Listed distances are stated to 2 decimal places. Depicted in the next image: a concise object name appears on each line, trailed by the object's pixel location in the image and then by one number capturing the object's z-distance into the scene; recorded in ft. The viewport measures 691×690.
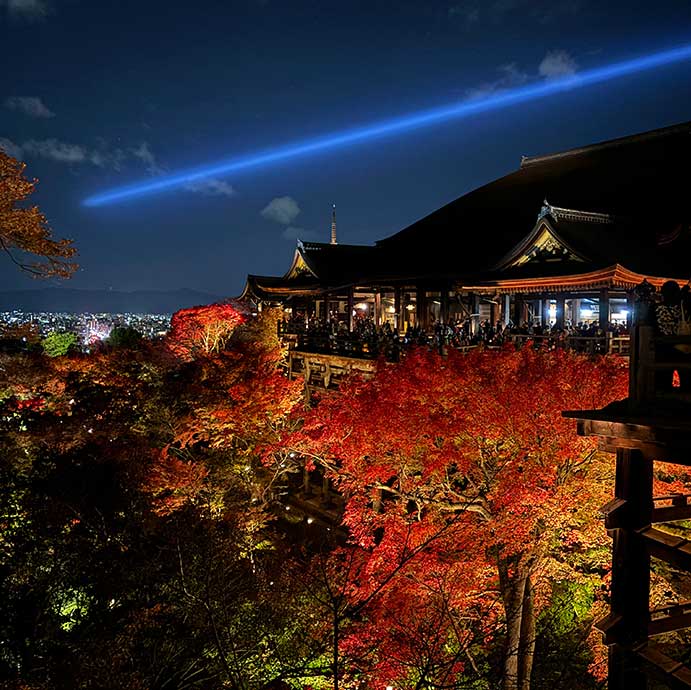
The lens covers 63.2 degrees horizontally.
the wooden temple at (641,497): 14.75
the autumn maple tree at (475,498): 36.11
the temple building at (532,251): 66.95
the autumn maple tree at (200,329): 99.09
